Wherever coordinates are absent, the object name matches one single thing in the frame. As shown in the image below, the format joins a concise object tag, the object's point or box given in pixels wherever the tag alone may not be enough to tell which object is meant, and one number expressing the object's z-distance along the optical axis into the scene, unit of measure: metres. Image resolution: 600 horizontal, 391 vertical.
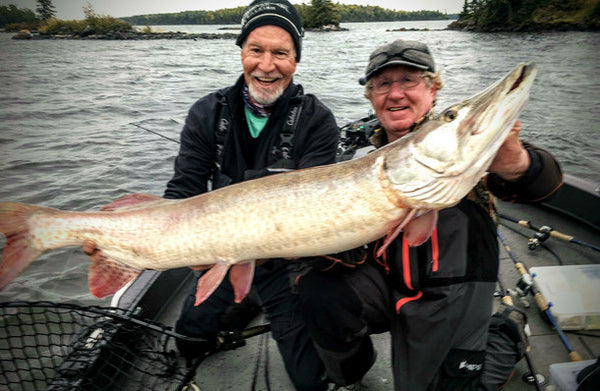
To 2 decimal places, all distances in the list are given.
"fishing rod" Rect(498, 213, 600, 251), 3.22
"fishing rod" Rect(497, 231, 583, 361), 2.31
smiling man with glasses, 1.74
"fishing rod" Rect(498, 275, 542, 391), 1.98
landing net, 1.86
